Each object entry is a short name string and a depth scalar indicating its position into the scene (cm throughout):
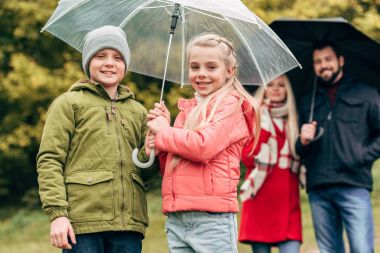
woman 630
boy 413
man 611
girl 422
